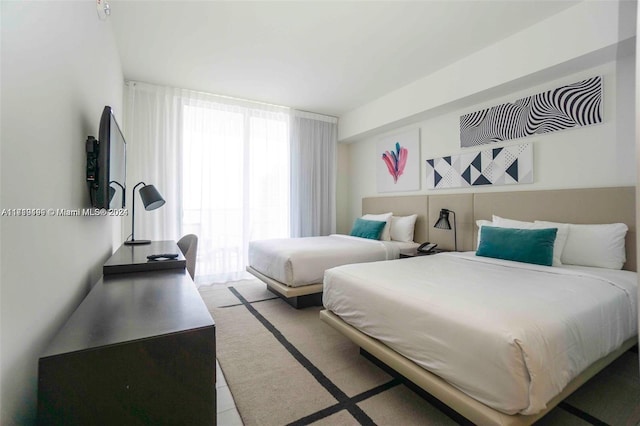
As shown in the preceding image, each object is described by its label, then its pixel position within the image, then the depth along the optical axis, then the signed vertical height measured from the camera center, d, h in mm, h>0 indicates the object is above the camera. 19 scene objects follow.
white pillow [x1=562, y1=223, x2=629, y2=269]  2166 -301
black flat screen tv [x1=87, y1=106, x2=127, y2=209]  1517 +267
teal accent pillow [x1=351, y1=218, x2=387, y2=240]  4039 -286
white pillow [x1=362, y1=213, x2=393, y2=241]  4133 -260
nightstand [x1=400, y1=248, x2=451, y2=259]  3438 -559
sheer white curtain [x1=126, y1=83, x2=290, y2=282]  3791 +638
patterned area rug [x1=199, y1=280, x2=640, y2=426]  1466 -1099
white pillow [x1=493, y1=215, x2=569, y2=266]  2316 -165
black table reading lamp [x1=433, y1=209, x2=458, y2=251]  3285 -140
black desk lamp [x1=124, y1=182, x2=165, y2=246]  2531 +133
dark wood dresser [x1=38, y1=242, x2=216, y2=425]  740 -459
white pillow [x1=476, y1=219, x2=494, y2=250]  2885 -148
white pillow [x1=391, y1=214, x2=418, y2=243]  3967 -267
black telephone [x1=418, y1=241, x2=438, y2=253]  3358 -463
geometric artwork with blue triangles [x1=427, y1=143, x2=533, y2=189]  2898 +481
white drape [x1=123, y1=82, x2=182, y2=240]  3656 +787
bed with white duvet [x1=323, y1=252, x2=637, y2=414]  1092 -540
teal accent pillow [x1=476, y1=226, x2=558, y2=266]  2234 -301
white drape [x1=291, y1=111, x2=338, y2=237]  4785 +647
